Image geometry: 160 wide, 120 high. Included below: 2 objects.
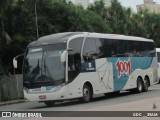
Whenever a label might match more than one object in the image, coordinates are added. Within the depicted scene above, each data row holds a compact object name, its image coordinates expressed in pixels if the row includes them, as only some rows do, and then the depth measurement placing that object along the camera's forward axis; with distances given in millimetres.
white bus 22641
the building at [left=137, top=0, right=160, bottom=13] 136875
